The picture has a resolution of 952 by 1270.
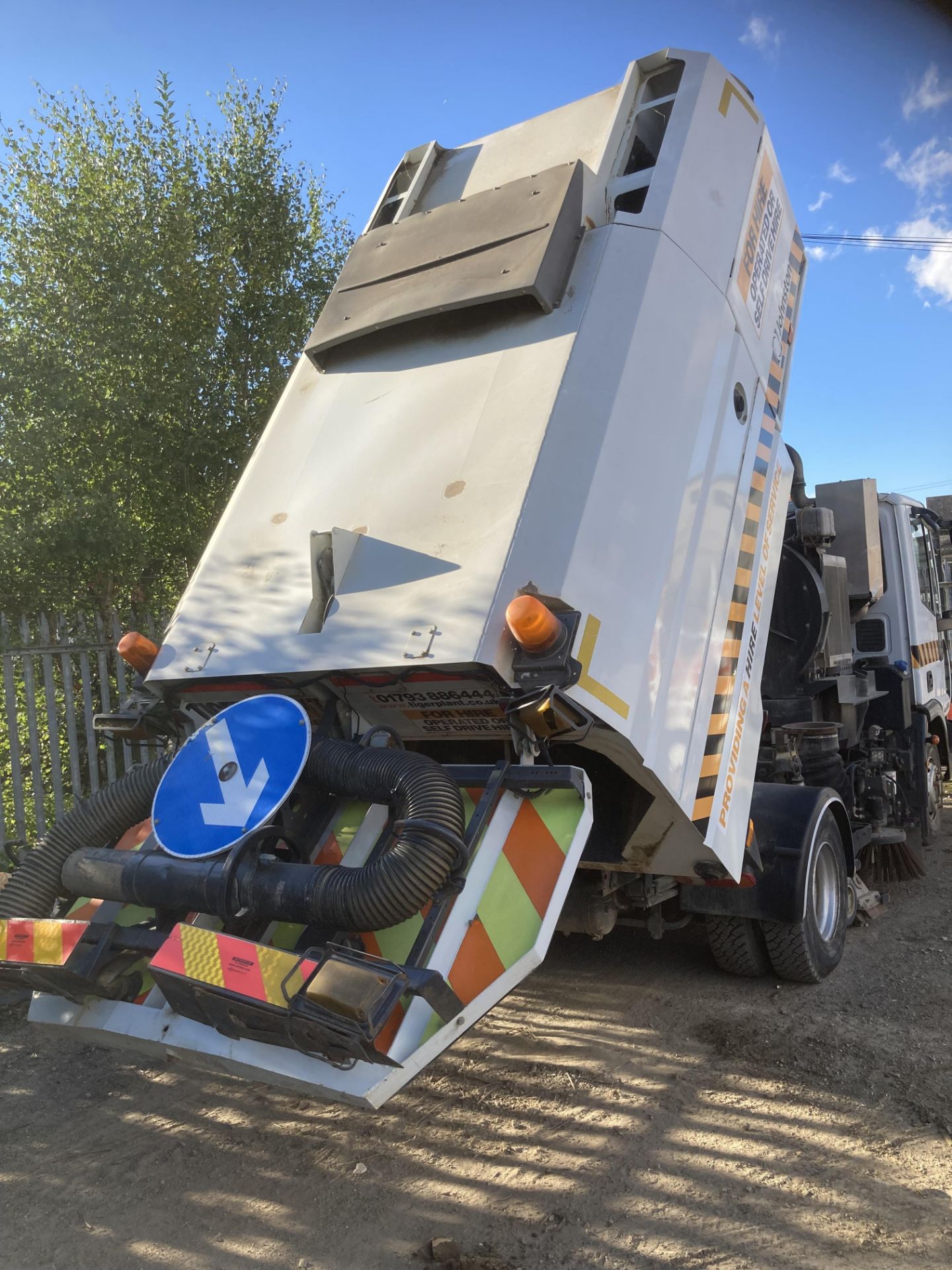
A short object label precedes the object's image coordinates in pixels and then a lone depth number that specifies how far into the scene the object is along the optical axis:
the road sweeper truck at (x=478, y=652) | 2.62
